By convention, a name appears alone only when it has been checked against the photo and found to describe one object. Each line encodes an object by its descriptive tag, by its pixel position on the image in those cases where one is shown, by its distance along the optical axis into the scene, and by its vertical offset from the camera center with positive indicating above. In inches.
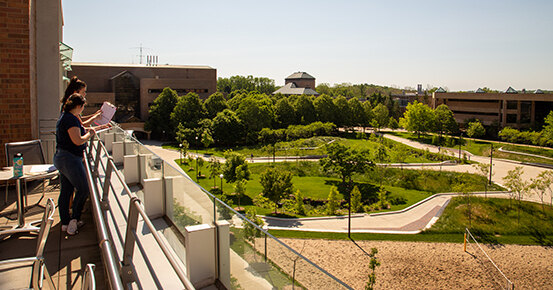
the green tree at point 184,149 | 1406.5 -136.3
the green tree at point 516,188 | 983.5 -180.1
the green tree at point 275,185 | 887.1 -165.5
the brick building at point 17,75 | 273.0 +25.8
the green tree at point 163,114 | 1903.3 -6.7
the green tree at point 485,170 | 1195.3 -163.5
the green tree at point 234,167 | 1029.2 -145.0
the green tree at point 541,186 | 985.4 -174.8
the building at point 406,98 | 3112.7 +170.9
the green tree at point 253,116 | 1898.4 -7.6
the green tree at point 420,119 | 2186.3 -9.9
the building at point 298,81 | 3538.4 +337.3
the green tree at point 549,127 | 1740.3 -35.7
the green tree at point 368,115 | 2432.7 +9.0
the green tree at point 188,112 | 1844.2 +6.9
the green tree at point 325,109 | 2342.5 +40.6
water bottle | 174.0 -26.3
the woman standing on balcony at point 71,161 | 166.2 -22.1
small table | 171.2 -30.9
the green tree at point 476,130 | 2048.5 -63.1
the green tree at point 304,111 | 2318.5 +25.2
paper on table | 195.0 -30.3
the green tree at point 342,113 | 2370.8 +18.3
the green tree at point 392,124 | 2491.4 -47.0
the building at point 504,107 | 2027.6 +68.0
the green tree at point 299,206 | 906.1 -216.5
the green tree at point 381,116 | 2495.4 +4.1
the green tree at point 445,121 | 2169.0 -18.9
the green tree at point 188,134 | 1705.1 -94.3
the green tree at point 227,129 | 1762.4 -70.4
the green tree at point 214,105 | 1948.8 +45.3
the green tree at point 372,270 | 524.4 -226.7
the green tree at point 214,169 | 1065.8 -157.6
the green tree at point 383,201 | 977.5 -220.1
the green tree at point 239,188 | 902.1 -175.3
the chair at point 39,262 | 94.5 -39.8
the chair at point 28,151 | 224.2 -25.0
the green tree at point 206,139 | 1643.7 -110.2
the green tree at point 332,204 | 919.0 -213.8
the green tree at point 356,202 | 951.6 -216.4
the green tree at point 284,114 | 2271.2 +4.8
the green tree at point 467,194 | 906.7 -200.6
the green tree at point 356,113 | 2401.6 +20.9
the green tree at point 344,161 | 1095.6 -131.6
